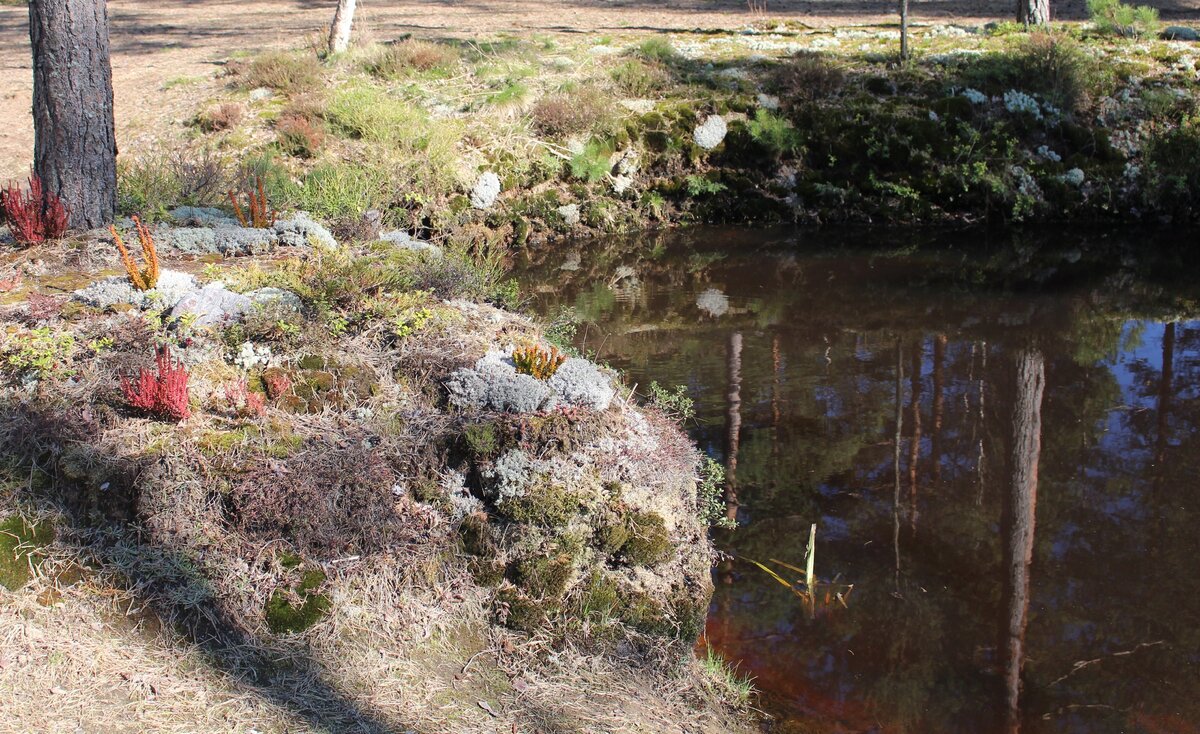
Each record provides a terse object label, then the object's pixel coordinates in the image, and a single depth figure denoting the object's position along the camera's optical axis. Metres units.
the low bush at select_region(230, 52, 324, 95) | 15.46
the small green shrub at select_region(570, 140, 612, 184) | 13.97
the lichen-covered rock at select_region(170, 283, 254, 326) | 6.21
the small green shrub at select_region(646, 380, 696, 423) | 7.55
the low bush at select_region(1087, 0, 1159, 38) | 17.12
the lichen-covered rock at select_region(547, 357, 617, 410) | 5.80
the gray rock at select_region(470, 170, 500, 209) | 13.30
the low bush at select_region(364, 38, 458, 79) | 15.96
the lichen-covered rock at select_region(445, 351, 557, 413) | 5.69
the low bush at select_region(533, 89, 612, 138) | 14.32
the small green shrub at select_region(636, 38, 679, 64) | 16.20
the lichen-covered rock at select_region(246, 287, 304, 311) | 6.38
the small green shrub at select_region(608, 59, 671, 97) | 15.22
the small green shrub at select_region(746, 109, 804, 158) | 14.23
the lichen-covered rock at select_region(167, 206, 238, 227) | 8.35
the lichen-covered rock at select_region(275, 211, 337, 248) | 7.91
